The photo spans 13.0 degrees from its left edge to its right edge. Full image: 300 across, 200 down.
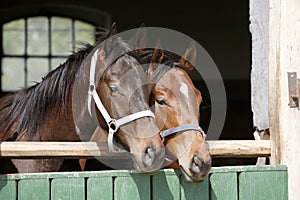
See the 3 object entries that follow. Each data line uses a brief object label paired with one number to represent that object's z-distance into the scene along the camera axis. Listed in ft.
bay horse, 16.45
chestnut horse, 16.27
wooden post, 17.25
